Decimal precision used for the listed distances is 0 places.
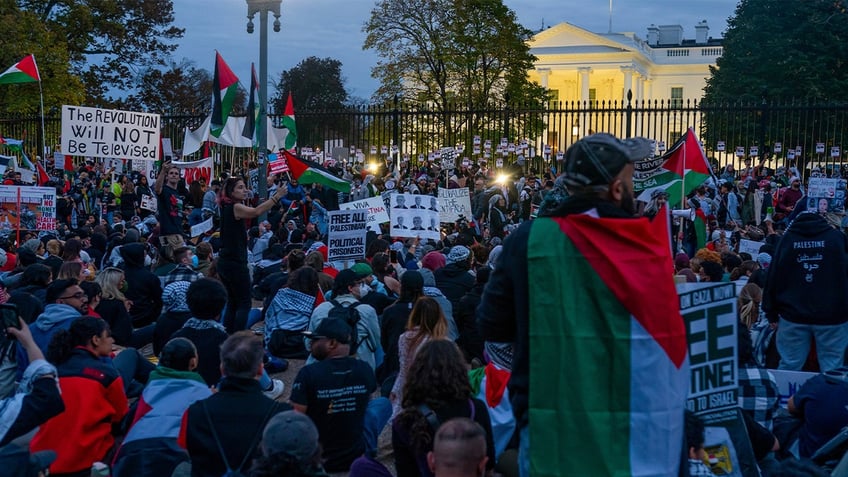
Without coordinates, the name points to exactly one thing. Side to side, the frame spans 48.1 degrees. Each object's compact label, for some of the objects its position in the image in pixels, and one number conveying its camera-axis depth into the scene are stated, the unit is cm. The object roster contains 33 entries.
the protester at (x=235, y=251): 917
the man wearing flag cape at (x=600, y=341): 292
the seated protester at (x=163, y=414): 480
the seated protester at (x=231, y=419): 434
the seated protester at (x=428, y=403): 427
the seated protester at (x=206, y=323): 652
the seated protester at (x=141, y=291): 931
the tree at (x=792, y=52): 4288
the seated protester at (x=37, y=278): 854
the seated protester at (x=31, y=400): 408
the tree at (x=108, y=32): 3966
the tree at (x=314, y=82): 6762
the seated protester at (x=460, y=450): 356
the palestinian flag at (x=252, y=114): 1903
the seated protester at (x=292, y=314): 882
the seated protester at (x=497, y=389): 567
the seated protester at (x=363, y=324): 730
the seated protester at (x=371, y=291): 895
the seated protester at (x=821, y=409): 518
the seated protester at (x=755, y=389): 549
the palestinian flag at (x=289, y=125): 2186
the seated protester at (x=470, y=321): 790
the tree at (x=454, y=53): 3853
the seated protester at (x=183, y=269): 884
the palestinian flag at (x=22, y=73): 1977
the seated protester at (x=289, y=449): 352
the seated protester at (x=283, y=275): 991
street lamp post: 1806
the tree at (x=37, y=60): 3234
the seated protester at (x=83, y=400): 530
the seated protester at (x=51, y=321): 689
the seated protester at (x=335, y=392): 550
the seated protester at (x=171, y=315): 792
